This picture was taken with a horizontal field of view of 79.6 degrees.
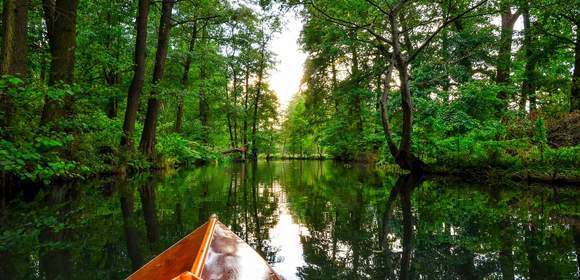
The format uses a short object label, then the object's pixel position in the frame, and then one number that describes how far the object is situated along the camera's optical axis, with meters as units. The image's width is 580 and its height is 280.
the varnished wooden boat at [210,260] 1.65
